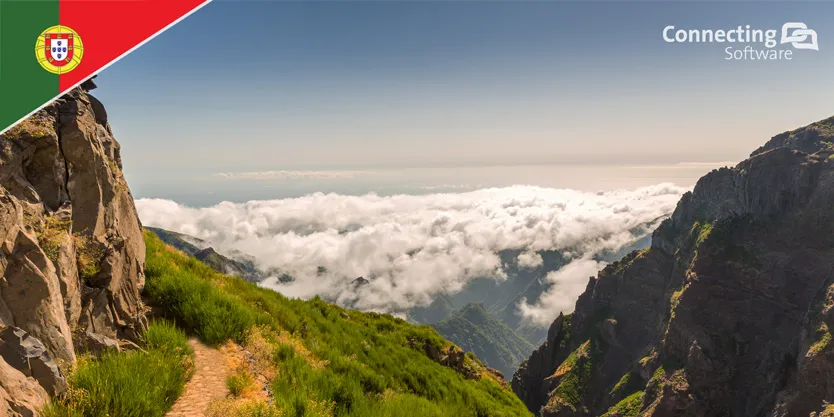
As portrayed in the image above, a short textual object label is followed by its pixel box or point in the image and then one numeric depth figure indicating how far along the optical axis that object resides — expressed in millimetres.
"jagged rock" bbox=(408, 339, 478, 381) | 26750
